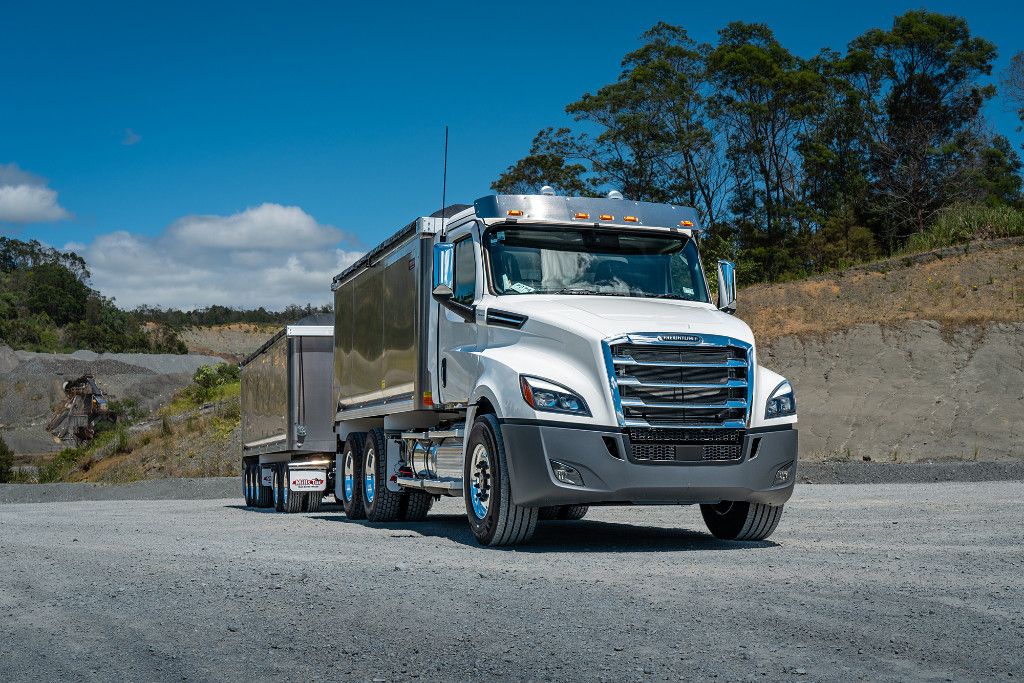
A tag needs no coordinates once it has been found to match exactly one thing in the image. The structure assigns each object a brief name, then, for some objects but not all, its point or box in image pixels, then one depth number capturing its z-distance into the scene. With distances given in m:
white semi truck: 10.16
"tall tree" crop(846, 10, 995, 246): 55.16
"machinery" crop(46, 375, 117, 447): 72.81
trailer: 21.42
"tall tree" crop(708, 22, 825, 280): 57.62
